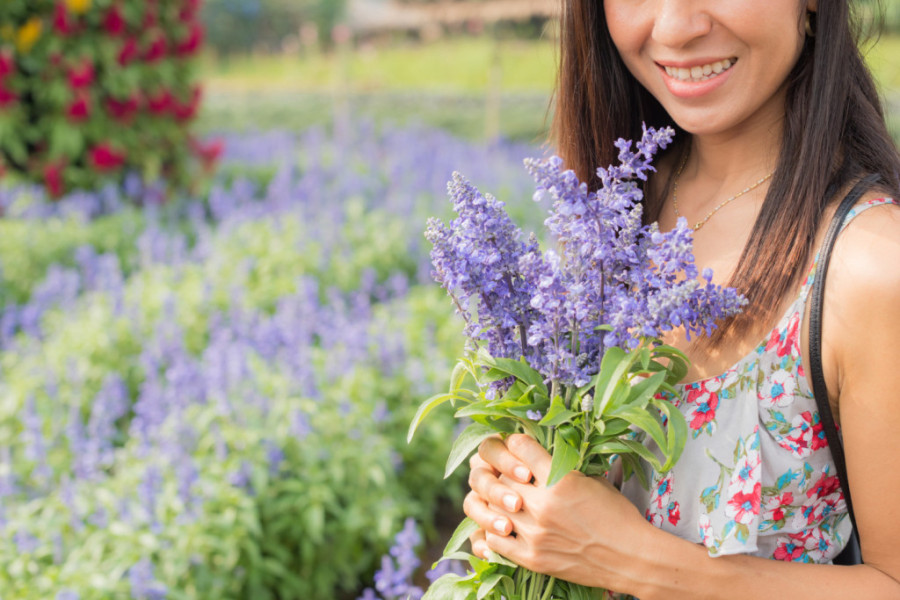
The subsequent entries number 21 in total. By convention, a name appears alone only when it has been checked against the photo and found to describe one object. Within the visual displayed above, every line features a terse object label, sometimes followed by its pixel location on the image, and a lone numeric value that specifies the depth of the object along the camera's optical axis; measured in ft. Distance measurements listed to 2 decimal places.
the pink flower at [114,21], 19.44
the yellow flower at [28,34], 18.84
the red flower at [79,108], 19.27
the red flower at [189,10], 21.44
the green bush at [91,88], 19.16
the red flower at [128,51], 19.71
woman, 3.77
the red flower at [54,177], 19.54
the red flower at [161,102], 20.74
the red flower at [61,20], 18.83
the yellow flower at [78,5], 18.84
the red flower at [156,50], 20.54
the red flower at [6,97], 18.79
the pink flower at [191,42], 21.52
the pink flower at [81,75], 19.08
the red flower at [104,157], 19.79
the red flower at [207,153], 22.11
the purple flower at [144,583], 7.41
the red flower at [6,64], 18.54
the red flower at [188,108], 21.42
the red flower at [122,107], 20.27
